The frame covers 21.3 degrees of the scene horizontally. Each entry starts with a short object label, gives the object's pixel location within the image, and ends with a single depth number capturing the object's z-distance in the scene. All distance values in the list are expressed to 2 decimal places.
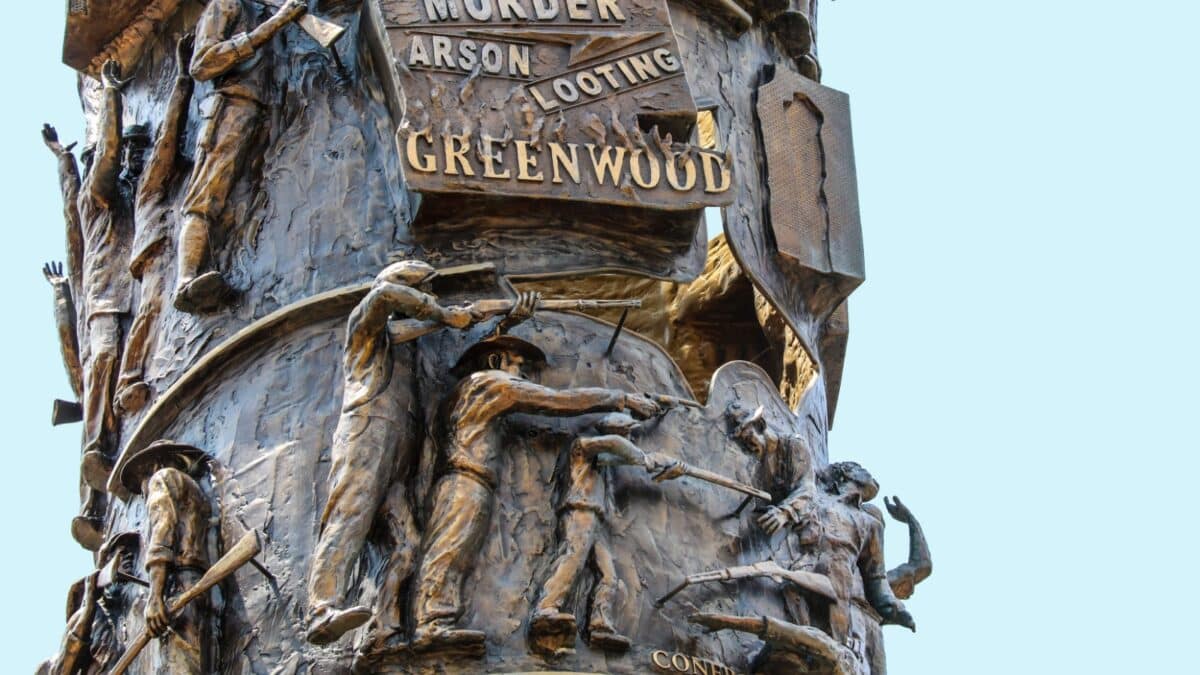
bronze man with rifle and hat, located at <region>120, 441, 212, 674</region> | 18.64
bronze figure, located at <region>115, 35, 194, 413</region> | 20.78
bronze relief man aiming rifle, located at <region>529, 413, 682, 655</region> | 18.33
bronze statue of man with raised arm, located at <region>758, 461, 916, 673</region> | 19.80
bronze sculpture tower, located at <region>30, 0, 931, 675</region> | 18.69
